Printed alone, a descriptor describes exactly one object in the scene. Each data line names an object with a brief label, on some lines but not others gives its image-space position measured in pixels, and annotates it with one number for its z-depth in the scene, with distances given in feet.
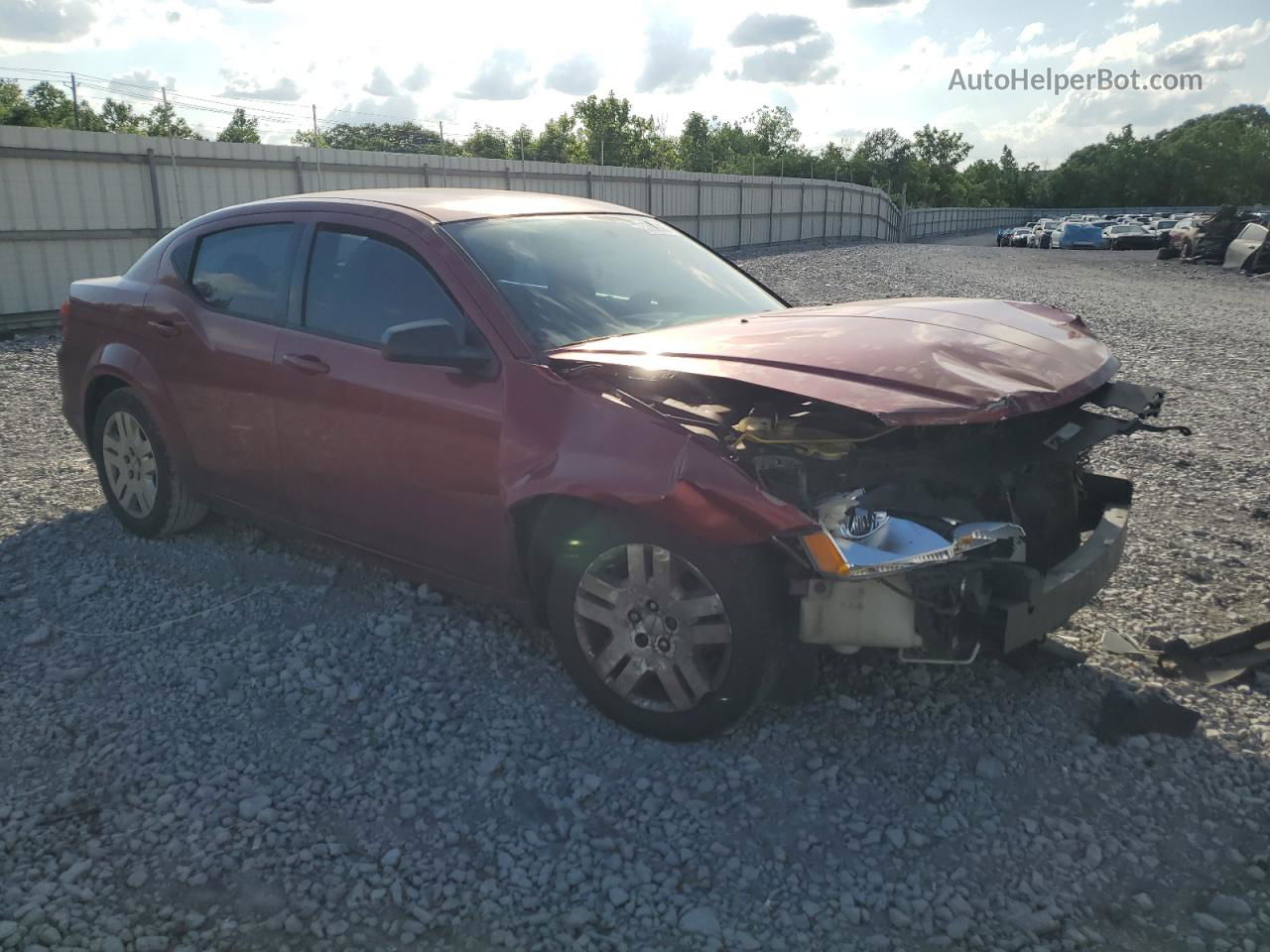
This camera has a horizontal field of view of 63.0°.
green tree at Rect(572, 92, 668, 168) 284.61
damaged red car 10.27
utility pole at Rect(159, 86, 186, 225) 49.66
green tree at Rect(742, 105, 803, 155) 405.80
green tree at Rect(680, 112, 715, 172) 313.12
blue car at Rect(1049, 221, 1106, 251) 154.81
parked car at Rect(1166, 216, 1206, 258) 102.31
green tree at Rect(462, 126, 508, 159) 288.51
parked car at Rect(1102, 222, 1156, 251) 146.92
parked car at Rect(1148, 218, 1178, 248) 141.49
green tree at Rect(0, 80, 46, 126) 148.03
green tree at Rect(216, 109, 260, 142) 215.51
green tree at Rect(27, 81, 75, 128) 163.69
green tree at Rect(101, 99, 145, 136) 198.49
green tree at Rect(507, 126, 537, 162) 264.68
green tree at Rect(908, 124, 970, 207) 390.42
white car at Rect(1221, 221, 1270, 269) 86.17
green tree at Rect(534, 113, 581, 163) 281.25
